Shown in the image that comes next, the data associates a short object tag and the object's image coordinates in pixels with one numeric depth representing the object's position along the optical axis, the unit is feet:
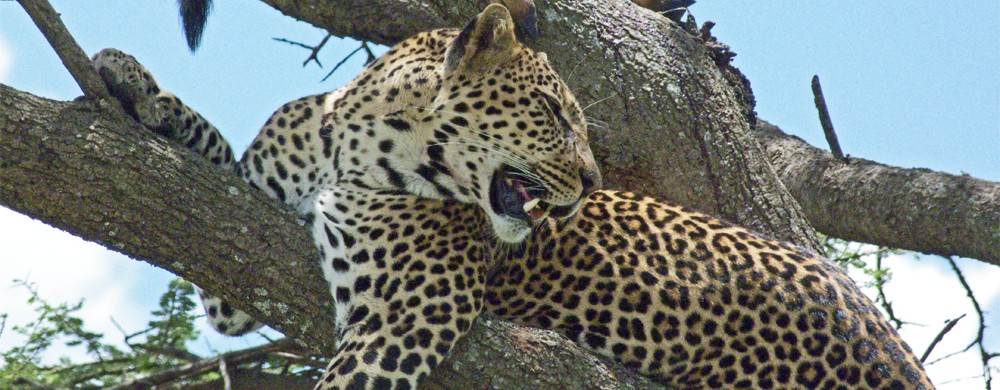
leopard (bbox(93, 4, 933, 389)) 37.86
